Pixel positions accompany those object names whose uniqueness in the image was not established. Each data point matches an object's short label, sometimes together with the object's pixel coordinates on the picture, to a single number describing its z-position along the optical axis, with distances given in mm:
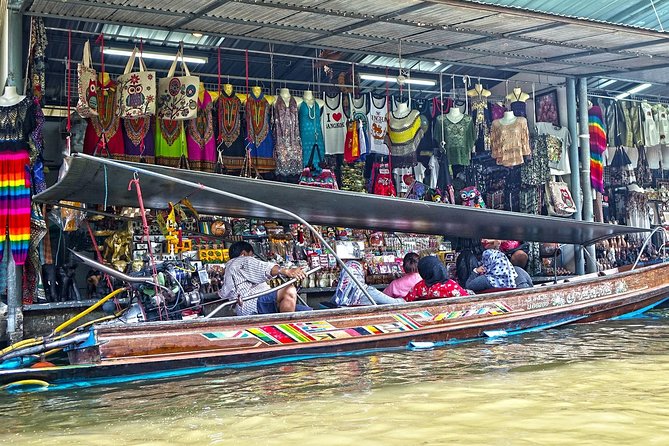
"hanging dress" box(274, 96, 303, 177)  9781
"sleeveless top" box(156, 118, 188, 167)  9188
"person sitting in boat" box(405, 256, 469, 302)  7832
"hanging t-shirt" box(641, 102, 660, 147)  12508
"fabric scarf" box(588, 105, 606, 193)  12117
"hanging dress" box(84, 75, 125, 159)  8758
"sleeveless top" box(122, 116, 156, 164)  9031
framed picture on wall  11719
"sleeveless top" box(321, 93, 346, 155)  10266
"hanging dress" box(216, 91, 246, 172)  9492
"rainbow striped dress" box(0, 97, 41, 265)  7504
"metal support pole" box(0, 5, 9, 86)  7547
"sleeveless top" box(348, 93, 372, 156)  10289
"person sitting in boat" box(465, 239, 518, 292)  8266
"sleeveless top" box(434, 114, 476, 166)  10891
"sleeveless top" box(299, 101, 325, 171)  10039
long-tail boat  5699
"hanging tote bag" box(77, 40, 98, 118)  8242
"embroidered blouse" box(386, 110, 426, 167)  10539
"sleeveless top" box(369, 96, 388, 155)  10461
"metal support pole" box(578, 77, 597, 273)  11492
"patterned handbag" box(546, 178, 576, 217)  11336
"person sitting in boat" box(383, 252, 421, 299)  8734
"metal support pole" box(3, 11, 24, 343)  7469
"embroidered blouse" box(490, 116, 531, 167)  11109
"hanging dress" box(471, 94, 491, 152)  11047
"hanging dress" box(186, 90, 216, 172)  9344
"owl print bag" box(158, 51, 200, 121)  8820
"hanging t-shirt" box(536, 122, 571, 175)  11414
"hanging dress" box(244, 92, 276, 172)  9641
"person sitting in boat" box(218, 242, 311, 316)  6957
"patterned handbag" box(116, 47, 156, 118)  8672
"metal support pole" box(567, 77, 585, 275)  11453
